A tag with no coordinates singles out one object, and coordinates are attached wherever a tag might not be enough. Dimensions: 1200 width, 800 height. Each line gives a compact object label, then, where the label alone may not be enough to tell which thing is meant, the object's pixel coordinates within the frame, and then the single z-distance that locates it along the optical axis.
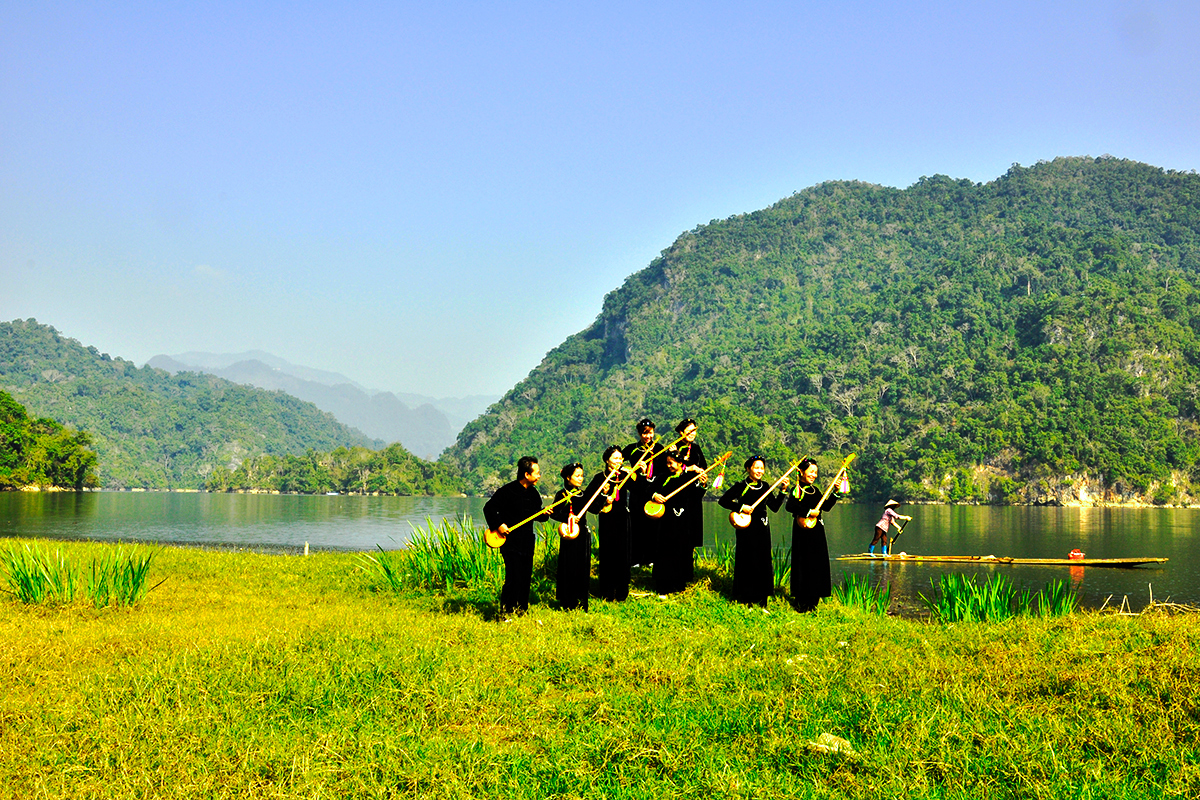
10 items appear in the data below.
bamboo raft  24.14
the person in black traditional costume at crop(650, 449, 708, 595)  11.69
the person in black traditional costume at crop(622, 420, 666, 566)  11.87
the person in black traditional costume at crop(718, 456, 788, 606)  11.09
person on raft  26.16
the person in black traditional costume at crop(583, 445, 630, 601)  11.23
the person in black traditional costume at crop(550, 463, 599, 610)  10.55
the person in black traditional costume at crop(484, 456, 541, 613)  10.07
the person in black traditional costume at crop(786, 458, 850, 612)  11.10
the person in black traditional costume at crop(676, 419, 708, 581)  12.02
